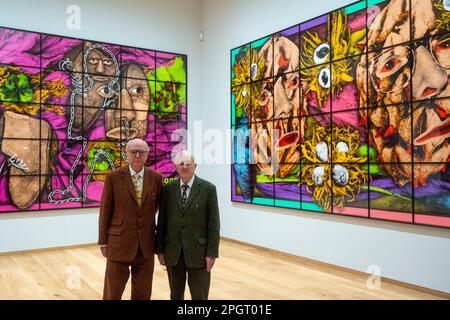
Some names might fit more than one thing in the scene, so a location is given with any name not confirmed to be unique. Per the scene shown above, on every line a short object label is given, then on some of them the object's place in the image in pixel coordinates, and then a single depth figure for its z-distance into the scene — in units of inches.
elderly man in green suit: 113.0
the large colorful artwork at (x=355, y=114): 170.2
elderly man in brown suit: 117.6
